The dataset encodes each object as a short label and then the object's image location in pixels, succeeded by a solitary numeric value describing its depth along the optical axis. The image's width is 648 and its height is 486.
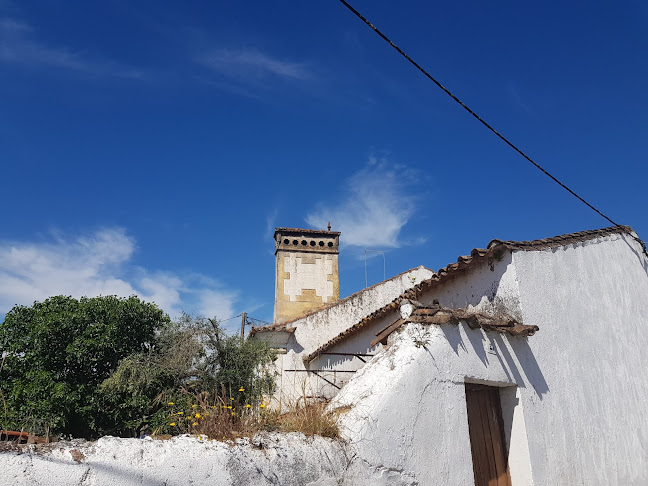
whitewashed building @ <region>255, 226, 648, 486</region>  5.48
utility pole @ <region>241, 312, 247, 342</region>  18.29
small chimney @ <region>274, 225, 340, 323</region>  19.91
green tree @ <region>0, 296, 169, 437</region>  13.78
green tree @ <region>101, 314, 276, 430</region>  12.75
